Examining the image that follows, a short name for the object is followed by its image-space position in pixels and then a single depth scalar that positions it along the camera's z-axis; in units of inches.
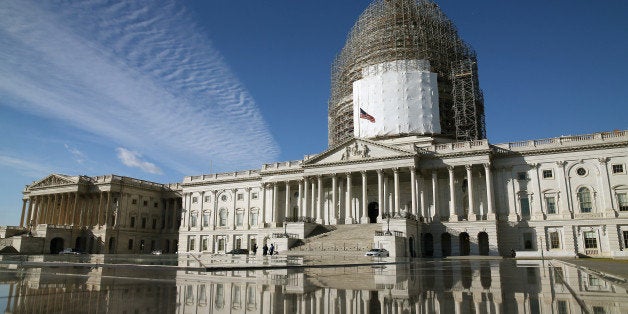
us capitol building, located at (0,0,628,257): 2086.6
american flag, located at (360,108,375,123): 2522.1
